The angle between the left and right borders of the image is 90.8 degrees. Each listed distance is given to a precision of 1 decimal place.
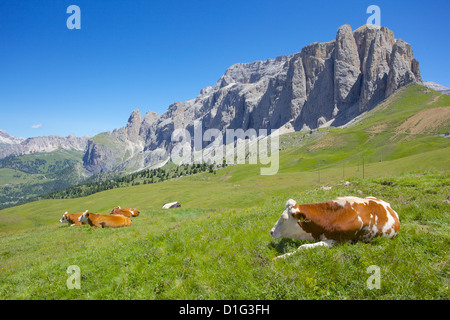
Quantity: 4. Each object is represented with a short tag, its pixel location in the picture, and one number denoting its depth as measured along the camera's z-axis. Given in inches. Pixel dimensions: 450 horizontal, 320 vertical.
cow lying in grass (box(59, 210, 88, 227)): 990.4
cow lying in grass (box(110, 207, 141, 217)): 1166.3
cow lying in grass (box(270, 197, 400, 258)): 312.0
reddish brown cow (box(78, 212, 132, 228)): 878.4
